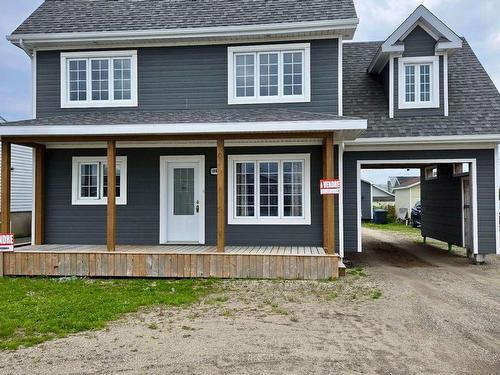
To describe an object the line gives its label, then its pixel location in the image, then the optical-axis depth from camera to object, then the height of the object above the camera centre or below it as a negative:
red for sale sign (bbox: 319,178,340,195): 8.27 +0.25
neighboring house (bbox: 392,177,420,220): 32.94 +0.17
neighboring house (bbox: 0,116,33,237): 16.78 +0.35
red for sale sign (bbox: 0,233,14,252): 8.81 -0.86
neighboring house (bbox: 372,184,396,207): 44.88 +0.34
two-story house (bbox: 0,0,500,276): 9.87 +2.02
